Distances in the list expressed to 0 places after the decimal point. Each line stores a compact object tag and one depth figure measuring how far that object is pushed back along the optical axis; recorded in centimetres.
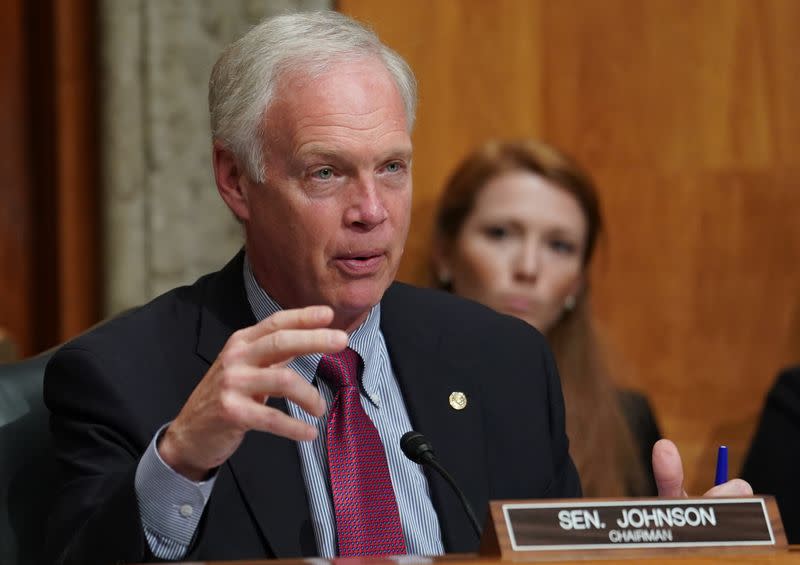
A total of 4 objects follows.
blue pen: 303
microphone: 301
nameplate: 286
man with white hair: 307
